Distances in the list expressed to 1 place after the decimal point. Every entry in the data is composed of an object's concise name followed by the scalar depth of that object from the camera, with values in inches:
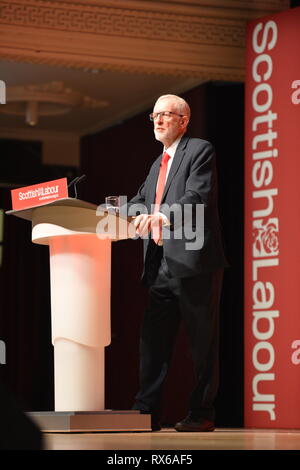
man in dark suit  280.6
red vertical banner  406.8
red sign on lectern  257.7
